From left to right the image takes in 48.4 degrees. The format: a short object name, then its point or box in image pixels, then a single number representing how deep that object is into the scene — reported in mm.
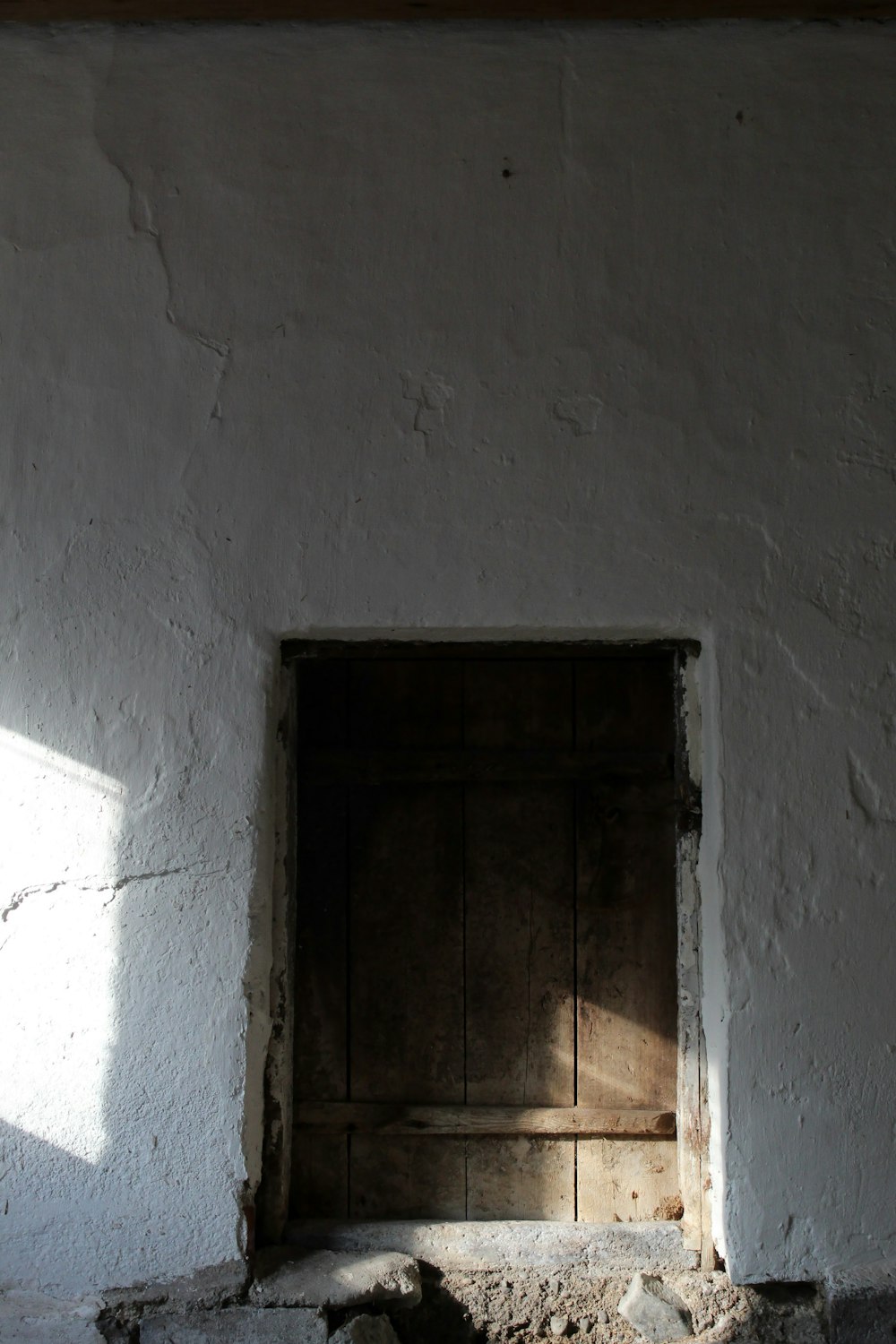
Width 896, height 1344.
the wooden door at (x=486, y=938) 1892
